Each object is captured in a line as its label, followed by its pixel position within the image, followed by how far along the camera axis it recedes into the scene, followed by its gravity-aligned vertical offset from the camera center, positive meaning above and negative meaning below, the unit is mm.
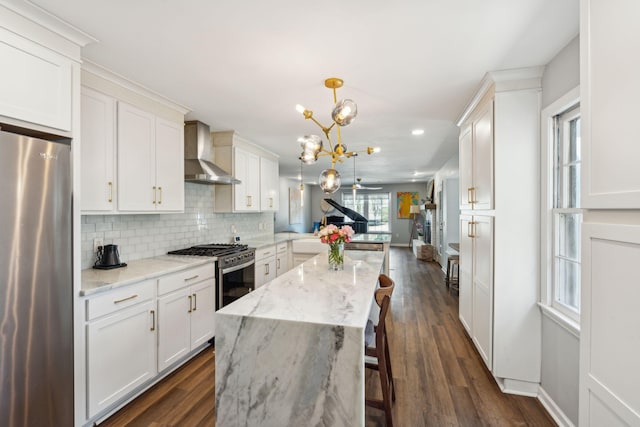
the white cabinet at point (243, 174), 3980 +581
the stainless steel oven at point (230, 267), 3047 -606
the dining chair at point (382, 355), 1701 -892
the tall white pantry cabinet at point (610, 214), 835 -2
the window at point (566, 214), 1891 -5
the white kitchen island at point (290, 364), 1326 -714
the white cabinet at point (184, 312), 2365 -874
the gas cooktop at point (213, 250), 3110 -416
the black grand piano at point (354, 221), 6700 -196
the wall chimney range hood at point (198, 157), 3250 +645
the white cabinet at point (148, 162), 2389 +449
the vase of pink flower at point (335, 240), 2369 -218
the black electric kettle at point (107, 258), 2404 -371
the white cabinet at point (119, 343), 1846 -892
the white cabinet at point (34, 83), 1468 +687
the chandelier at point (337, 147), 1921 +575
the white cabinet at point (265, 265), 3938 -735
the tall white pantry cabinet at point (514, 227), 2166 -102
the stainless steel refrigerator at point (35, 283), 1396 -359
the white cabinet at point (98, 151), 2105 +452
